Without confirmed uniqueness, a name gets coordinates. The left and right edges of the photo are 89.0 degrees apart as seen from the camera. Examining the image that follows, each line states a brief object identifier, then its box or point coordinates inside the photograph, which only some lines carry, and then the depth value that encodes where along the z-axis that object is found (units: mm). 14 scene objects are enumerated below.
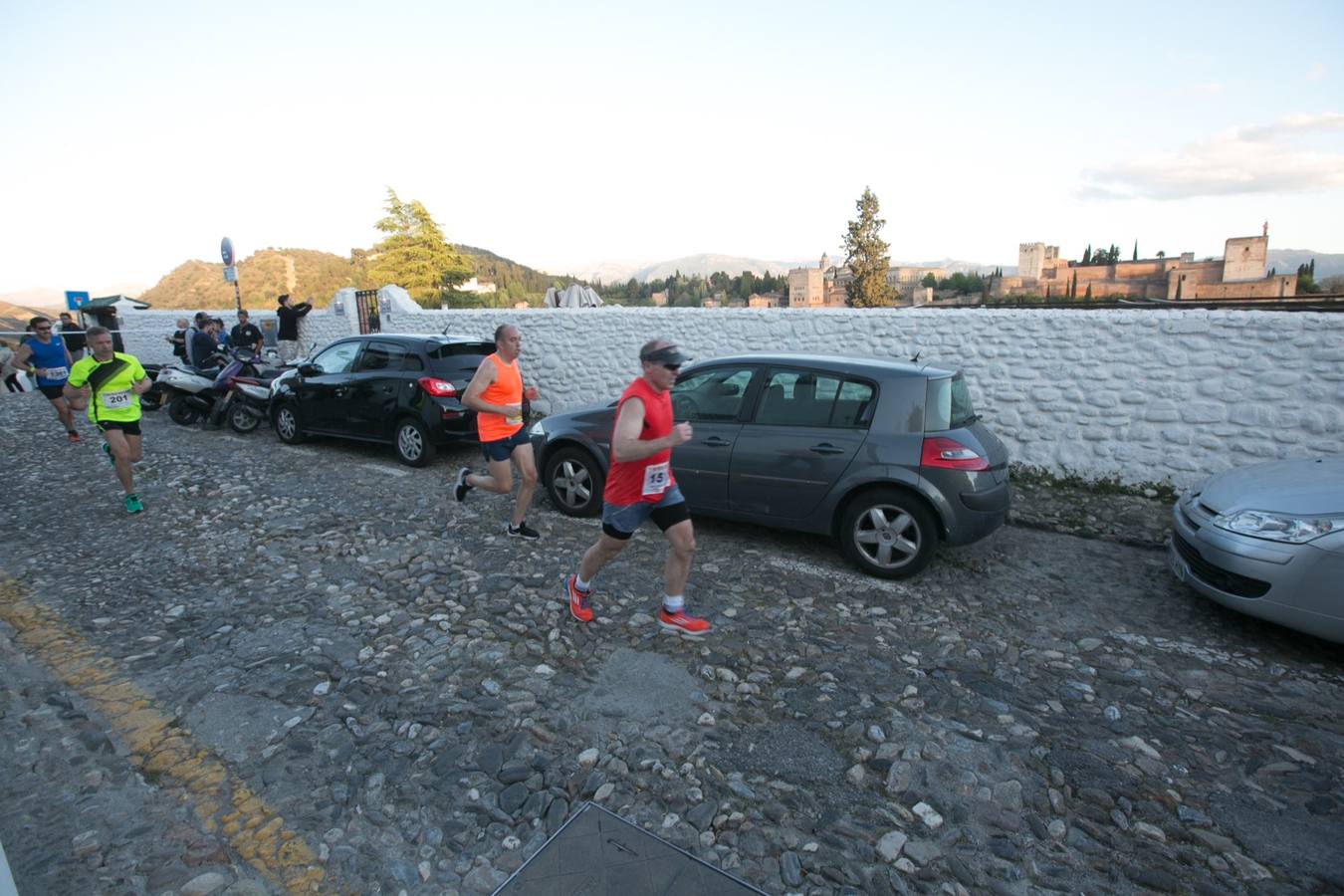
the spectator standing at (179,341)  14891
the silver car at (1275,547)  3844
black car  8352
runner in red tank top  3822
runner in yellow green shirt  6441
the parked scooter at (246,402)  10500
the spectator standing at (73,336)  16891
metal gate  15102
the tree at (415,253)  37656
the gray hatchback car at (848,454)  4879
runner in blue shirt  9820
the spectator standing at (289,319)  15484
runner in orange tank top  5703
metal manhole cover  2404
